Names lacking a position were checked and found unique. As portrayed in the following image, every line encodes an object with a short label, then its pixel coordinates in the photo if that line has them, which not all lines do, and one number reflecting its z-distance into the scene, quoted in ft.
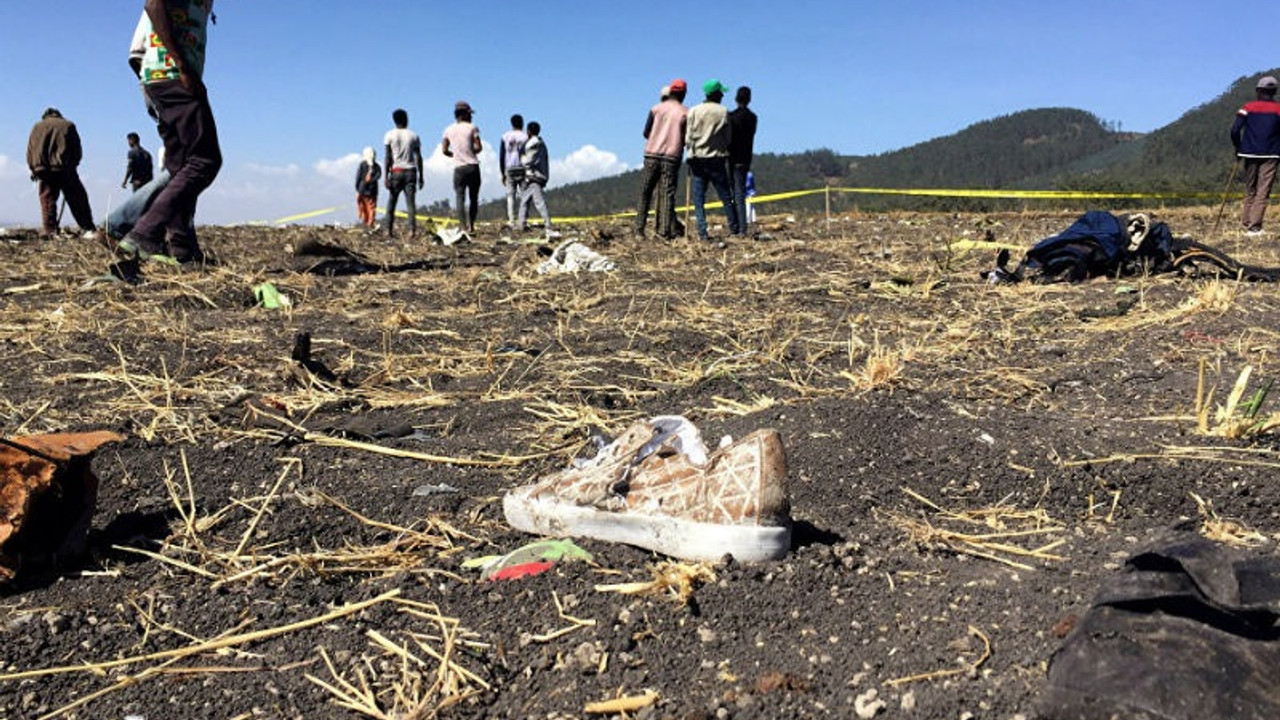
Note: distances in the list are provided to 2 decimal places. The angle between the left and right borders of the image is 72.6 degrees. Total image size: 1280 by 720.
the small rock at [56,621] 5.39
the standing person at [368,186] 51.44
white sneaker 5.68
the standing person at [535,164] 36.81
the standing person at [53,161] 31.83
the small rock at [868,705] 4.17
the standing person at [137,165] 43.55
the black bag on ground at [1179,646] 3.51
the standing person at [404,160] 34.14
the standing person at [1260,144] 28.84
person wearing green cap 27.66
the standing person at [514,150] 37.14
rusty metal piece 5.84
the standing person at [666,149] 28.48
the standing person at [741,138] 31.83
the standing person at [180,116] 16.53
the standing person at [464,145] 34.47
